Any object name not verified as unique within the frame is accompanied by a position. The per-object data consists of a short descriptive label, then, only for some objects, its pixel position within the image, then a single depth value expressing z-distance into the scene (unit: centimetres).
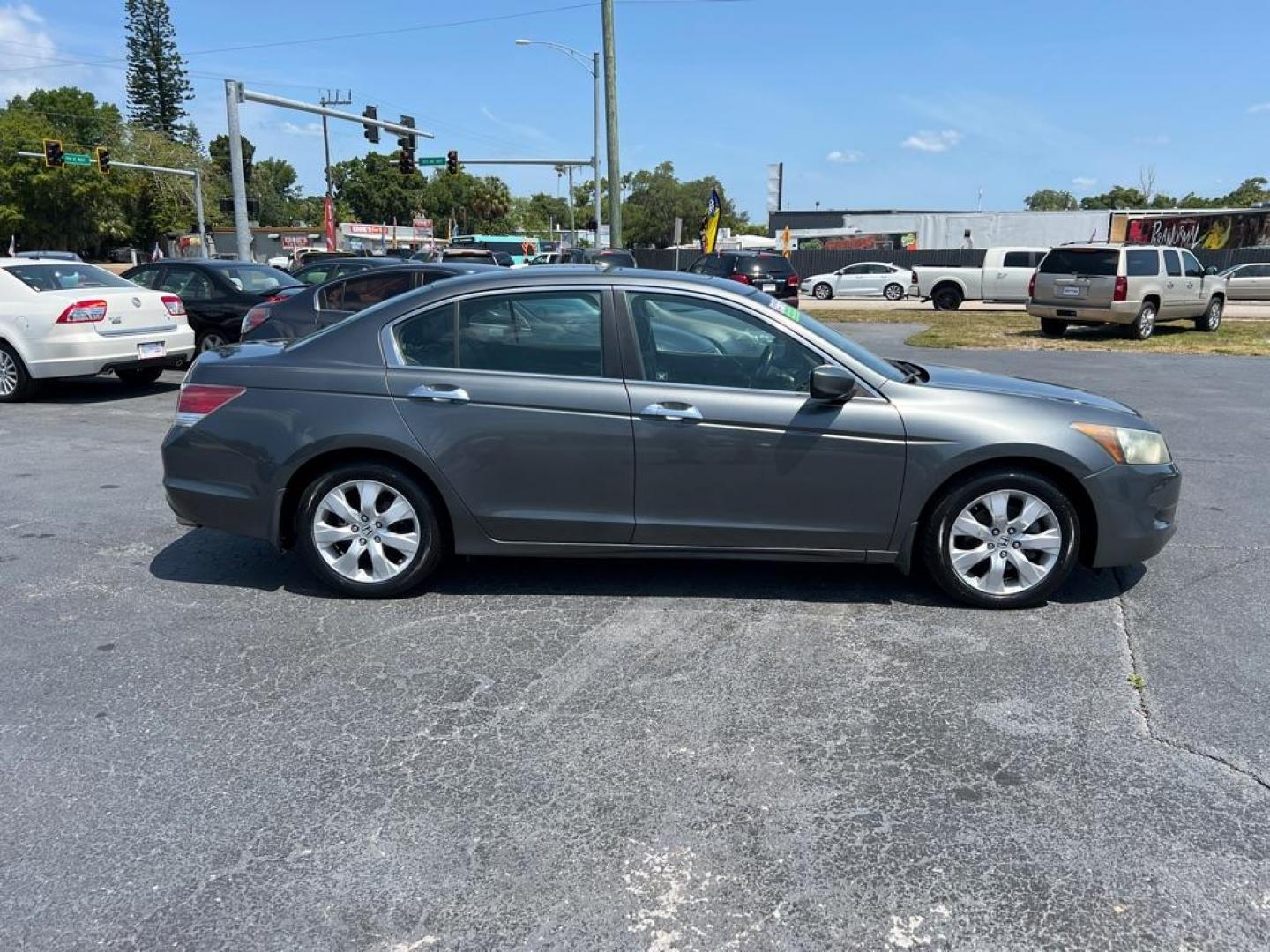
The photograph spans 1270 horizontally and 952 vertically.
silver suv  1828
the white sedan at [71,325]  1029
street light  3741
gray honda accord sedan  451
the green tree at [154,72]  7669
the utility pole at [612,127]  2398
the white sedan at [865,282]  3706
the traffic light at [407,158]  3344
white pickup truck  2988
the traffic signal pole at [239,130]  2512
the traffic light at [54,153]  3569
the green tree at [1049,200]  12660
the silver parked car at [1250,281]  3328
